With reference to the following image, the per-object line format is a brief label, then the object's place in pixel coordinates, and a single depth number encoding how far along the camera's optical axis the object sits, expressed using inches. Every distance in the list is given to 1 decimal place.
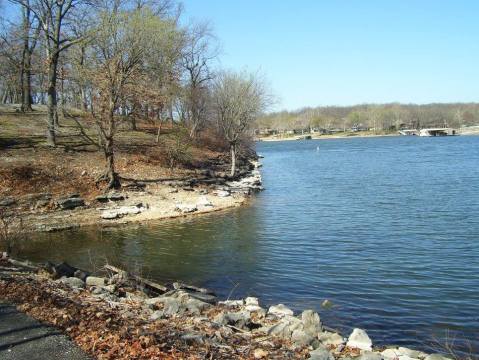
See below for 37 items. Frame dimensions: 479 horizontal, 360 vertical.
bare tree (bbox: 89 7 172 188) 971.9
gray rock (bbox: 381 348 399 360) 330.3
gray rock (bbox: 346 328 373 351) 351.9
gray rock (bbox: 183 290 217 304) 453.4
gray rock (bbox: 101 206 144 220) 897.0
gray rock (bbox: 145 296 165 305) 422.1
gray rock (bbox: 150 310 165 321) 365.2
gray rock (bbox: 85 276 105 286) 481.7
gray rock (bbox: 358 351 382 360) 311.0
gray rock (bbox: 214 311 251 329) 368.5
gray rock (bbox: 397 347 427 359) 343.9
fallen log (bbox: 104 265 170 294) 495.5
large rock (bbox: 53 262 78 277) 502.9
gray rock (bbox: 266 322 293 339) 353.4
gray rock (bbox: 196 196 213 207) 1027.9
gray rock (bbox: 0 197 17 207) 873.6
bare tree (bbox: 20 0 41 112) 1246.3
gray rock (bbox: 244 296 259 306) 457.4
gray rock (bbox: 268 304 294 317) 427.6
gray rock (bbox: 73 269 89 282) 511.4
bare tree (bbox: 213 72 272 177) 1437.0
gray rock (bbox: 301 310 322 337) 370.4
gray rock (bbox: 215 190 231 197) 1165.2
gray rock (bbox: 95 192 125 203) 976.3
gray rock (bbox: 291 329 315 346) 336.8
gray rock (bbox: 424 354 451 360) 329.1
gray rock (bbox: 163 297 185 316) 391.2
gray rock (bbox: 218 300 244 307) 452.0
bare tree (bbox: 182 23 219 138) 1811.0
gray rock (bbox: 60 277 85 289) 463.6
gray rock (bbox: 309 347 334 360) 300.1
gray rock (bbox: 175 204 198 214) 973.8
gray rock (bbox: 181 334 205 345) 290.7
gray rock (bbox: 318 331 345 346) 354.6
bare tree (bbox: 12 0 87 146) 1135.0
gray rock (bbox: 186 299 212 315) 400.6
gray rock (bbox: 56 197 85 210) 922.7
